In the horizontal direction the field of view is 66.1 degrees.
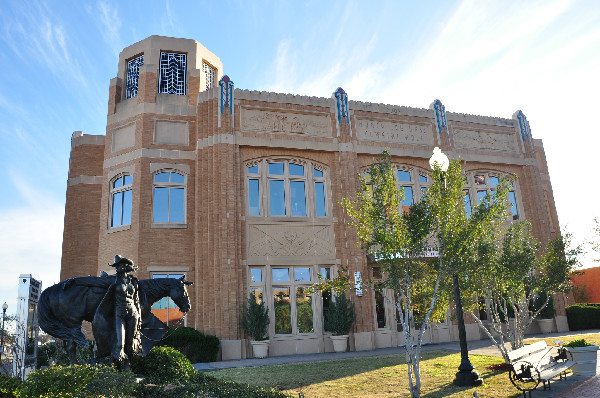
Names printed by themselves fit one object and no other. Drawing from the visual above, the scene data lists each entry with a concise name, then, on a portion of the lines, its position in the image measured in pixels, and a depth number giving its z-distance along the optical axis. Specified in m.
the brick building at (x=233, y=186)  19.25
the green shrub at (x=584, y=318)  23.23
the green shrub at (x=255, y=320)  17.92
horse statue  8.24
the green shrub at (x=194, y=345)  16.92
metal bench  9.20
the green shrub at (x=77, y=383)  6.08
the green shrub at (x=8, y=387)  6.25
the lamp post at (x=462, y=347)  10.08
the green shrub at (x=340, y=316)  19.00
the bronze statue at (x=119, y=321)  8.05
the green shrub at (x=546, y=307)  22.55
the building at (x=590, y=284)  33.84
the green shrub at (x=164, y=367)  8.25
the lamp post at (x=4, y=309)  12.76
